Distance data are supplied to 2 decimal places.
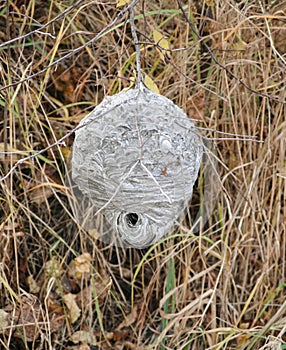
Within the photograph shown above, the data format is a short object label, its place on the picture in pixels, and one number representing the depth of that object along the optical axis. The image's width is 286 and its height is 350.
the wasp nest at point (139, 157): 2.35
